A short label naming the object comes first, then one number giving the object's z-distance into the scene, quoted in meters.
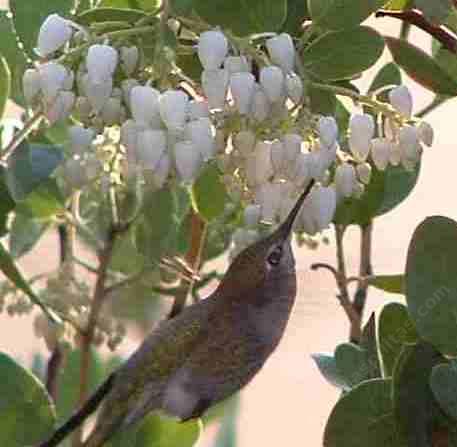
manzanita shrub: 1.24
